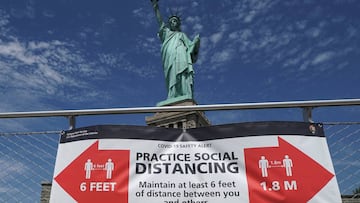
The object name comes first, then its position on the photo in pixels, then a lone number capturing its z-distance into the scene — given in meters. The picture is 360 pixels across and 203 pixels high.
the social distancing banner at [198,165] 2.43
